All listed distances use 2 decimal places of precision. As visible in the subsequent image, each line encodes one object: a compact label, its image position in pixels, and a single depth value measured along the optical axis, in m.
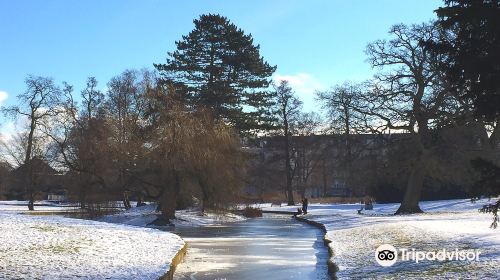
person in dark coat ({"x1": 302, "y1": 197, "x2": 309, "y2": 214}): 49.14
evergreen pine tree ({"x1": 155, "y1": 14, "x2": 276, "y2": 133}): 54.19
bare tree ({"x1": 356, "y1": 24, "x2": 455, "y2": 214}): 36.62
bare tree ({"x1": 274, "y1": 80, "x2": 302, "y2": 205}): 71.81
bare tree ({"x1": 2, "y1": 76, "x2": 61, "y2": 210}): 58.44
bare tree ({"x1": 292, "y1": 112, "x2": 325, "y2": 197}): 77.68
